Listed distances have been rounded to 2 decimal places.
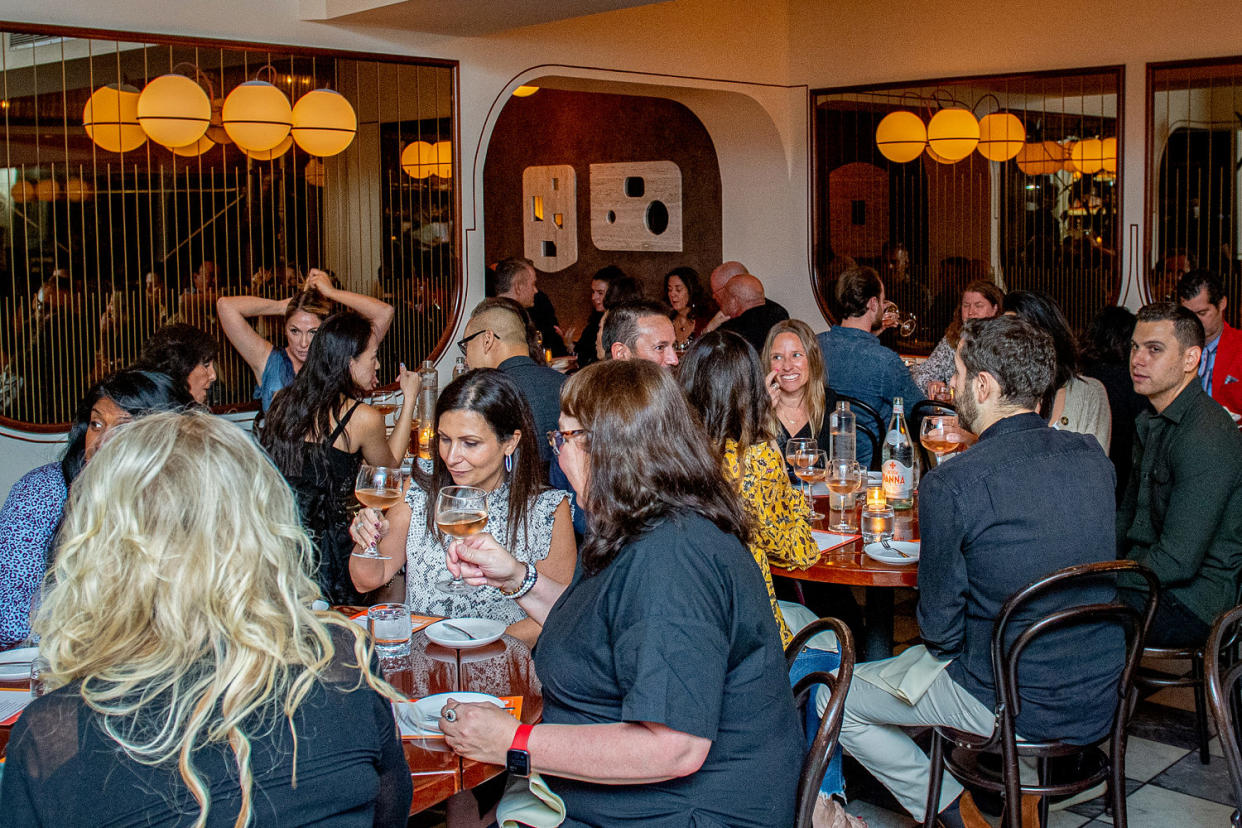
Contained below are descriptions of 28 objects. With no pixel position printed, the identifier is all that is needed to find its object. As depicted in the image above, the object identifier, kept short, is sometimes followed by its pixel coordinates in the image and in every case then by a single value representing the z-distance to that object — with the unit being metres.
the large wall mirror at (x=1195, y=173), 7.00
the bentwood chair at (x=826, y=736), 2.13
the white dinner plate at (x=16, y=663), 2.53
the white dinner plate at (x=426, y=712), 2.29
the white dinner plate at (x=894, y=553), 3.51
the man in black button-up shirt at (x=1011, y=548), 2.89
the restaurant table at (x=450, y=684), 2.13
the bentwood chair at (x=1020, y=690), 2.76
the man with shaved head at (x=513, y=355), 4.66
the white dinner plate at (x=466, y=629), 2.73
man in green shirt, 3.54
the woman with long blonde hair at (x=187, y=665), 1.50
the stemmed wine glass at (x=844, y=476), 3.79
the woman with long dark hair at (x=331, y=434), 4.04
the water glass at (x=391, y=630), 2.68
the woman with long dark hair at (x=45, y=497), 3.07
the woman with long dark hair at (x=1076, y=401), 4.77
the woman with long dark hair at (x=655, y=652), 1.95
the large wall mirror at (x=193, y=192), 5.44
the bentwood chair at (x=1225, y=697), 2.34
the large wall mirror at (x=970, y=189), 7.43
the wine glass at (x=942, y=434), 3.83
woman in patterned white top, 3.23
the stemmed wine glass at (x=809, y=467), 4.00
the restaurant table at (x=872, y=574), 3.42
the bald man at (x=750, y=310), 7.16
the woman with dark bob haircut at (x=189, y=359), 4.72
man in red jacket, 5.98
